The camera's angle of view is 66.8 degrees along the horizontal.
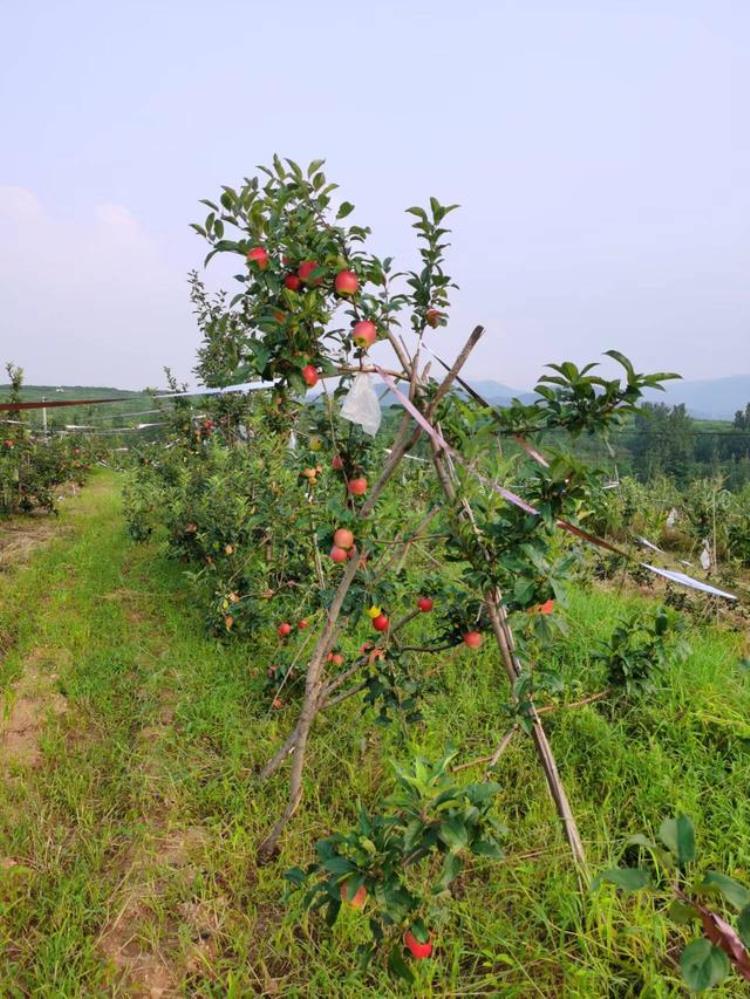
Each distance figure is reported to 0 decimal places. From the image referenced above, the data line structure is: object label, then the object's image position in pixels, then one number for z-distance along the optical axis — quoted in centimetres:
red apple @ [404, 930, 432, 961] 114
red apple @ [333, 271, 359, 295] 139
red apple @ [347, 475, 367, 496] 170
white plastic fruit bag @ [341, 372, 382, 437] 141
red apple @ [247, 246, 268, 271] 137
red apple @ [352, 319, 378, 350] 140
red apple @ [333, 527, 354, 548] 159
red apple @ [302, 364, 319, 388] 141
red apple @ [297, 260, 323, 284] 139
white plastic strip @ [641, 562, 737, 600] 183
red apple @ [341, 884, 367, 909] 99
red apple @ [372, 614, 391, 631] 191
